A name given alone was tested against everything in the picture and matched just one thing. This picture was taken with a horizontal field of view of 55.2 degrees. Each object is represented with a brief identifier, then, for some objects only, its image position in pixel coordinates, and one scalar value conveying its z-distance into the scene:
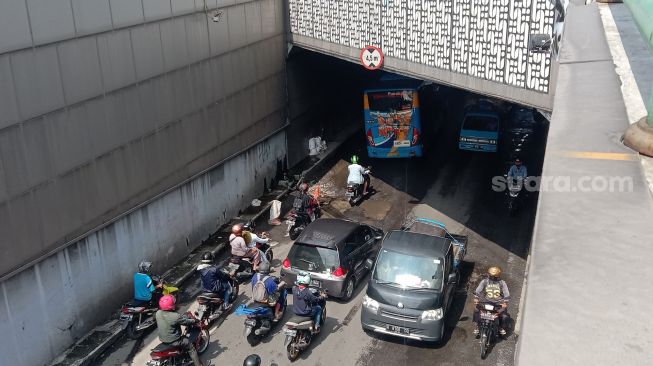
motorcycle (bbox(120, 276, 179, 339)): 14.02
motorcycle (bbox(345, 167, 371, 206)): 21.42
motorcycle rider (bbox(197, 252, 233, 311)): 14.66
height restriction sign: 19.41
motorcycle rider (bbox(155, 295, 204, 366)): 11.83
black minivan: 13.07
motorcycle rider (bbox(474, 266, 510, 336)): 12.90
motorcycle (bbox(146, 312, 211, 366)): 12.17
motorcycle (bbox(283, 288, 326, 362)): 12.84
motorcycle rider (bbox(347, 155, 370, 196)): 21.31
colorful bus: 24.48
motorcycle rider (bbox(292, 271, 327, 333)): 13.02
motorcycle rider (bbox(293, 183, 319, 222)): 19.16
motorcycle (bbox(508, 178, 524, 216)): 19.77
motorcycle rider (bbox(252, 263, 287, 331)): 13.52
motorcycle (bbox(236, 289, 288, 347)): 13.23
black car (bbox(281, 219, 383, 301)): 15.00
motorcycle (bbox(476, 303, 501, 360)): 12.79
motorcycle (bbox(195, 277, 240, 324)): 14.49
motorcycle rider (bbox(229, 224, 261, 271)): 16.42
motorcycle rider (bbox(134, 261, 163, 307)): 14.01
